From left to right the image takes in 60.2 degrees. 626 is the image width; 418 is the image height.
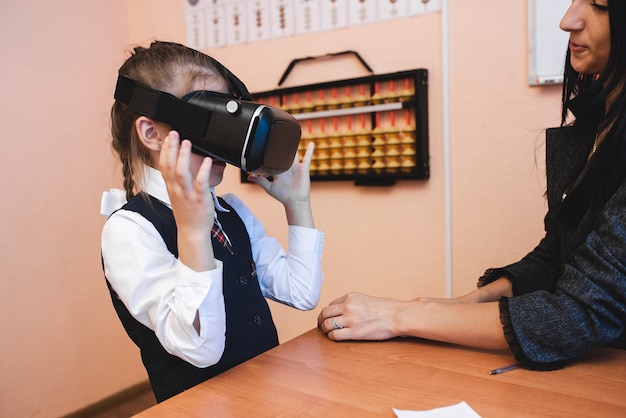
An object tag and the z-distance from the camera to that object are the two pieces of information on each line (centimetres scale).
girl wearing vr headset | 81
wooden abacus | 190
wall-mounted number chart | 197
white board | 166
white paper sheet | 65
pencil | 78
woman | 79
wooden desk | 68
